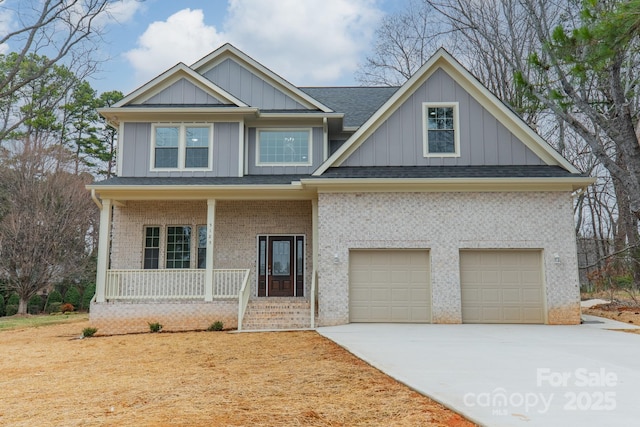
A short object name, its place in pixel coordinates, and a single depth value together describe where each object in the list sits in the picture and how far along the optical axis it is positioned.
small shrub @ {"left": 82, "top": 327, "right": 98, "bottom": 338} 11.91
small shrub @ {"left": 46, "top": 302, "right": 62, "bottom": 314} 21.72
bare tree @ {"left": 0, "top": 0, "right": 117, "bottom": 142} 17.56
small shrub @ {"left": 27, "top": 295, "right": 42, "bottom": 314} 21.53
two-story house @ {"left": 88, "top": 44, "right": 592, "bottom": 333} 11.81
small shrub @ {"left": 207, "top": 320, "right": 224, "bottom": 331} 11.98
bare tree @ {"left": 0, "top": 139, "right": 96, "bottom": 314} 20.36
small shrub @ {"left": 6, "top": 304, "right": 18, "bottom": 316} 20.55
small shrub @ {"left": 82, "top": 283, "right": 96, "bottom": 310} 22.96
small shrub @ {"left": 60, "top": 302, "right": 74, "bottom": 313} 21.64
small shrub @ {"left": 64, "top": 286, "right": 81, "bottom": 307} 22.73
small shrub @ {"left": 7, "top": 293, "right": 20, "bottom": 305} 20.89
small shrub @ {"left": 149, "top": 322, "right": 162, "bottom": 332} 12.12
